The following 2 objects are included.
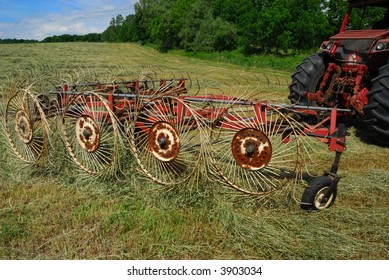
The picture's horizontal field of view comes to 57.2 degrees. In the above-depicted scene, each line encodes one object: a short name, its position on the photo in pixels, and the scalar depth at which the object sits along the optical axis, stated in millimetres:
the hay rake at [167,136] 3270
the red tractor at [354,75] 4891
